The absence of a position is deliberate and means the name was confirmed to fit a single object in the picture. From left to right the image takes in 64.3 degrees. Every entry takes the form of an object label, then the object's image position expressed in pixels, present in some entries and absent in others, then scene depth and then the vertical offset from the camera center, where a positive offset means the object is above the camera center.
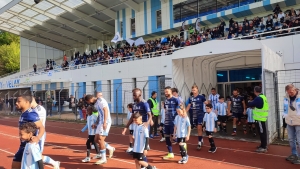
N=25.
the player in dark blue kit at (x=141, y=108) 5.95 -0.44
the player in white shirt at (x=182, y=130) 6.13 -1.02
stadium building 11.59 +3.65
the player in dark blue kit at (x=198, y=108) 7.70 -0.59
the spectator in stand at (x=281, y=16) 13.89 +4.32
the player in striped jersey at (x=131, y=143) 7.42 -1.68
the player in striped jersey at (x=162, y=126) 9.10 -1.44
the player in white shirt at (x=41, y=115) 4.70 -0.44
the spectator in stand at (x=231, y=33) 15.31 +3.67
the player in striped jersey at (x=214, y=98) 10.58 -0.37
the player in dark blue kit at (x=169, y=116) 6.51 -0.70
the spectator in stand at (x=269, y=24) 14.09 +3.86
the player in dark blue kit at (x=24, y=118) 4.15 -0.44
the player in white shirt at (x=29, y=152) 3.74 -0.93
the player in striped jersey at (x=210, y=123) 7.27 -1.02
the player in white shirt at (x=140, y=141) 4.98 -1.05
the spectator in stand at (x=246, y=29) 14.74 +3.76
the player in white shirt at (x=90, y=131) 6.45 -1.05
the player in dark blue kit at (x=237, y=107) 9.82 -0.73
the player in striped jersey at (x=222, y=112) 10.07 -0.94
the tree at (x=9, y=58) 46.50 +6.91
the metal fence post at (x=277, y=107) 8.46 -0.65
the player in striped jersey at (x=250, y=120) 9.42 -1.25
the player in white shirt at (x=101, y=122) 6.04 -0.78
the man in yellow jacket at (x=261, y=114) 6.85 -0.73
